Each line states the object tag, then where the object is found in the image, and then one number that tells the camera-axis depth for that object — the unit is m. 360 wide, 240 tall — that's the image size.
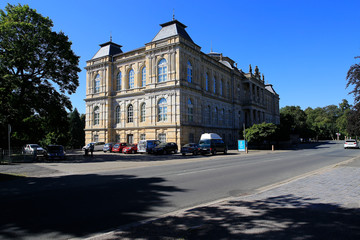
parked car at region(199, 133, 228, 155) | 29.29
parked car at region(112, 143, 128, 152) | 35.69
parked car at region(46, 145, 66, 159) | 23.31
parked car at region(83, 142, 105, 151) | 41.78
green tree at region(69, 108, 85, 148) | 61.88
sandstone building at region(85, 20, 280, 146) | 38.00
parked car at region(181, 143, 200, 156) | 29.28
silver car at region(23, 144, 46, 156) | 22.52
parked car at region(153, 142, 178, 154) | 30.62
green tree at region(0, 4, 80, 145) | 23.89
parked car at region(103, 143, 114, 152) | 37.67
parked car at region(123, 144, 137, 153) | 33.31
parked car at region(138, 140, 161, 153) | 31.82
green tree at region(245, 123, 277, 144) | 38.53
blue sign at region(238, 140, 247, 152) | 35.72
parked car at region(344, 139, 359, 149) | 38.39
